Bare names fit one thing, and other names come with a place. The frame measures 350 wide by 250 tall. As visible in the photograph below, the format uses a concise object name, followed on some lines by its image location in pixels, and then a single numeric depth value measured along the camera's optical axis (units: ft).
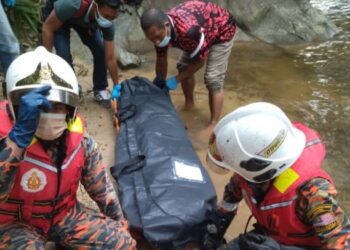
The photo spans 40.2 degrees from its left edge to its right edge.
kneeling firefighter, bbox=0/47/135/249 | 6.77
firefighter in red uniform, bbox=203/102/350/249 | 6.75
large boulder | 24.12
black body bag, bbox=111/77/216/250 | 8.88
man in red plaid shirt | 13.47
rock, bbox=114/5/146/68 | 22.87
